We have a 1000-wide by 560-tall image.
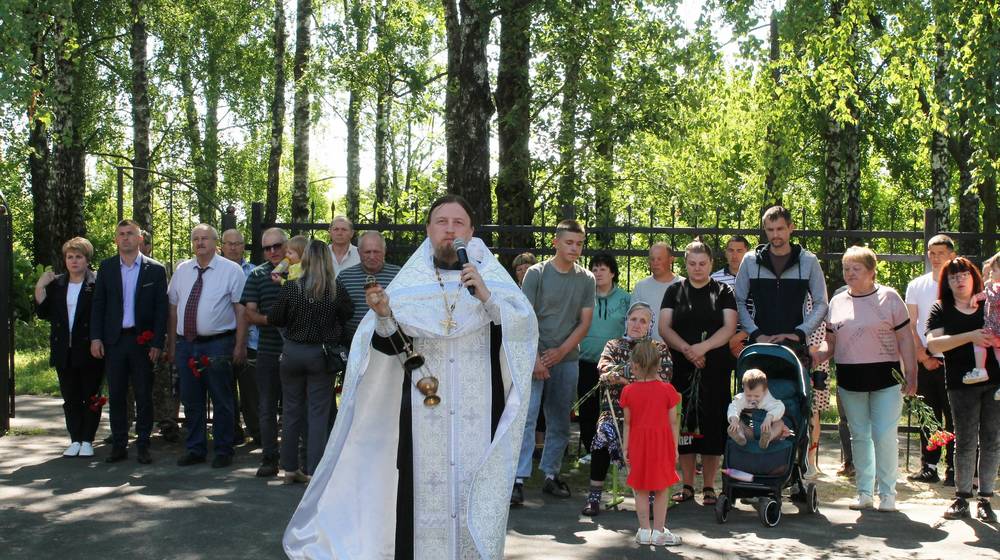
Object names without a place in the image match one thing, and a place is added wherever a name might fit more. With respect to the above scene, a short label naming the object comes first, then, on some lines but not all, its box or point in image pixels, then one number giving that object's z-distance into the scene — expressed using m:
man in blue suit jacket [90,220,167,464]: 9.63
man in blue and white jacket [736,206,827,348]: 8.58
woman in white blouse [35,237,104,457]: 9.85
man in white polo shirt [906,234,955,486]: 9.12
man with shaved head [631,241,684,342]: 9.18
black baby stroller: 7.61
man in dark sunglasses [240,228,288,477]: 9.30
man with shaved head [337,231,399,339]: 9.12
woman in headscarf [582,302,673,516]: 7.84
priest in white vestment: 5.48
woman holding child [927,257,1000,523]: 7.92
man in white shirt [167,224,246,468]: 9.69
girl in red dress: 7.05
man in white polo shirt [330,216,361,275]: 9.95
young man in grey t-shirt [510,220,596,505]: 8.50
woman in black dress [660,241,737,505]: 8.46
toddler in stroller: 7.66
